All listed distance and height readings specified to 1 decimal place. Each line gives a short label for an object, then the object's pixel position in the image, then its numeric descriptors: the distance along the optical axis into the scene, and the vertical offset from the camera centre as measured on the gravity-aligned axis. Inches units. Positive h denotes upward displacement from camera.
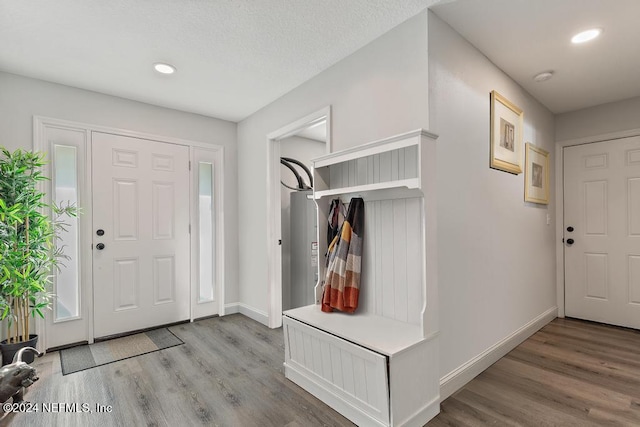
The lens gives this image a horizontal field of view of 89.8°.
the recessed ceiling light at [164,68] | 102.5 +47.6
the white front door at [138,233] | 123.4 -7.8
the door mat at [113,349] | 102.3 -47.6
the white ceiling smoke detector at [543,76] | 108.3 +46.1
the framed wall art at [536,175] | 119.9 +14.1
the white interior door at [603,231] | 130.7 -9.2
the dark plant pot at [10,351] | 96.9 -41.0
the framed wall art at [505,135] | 98.9 +25.0
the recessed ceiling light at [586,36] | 85.4 +47.4
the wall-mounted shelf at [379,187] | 69.1 +5.8
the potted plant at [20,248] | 93.6 -9.9
